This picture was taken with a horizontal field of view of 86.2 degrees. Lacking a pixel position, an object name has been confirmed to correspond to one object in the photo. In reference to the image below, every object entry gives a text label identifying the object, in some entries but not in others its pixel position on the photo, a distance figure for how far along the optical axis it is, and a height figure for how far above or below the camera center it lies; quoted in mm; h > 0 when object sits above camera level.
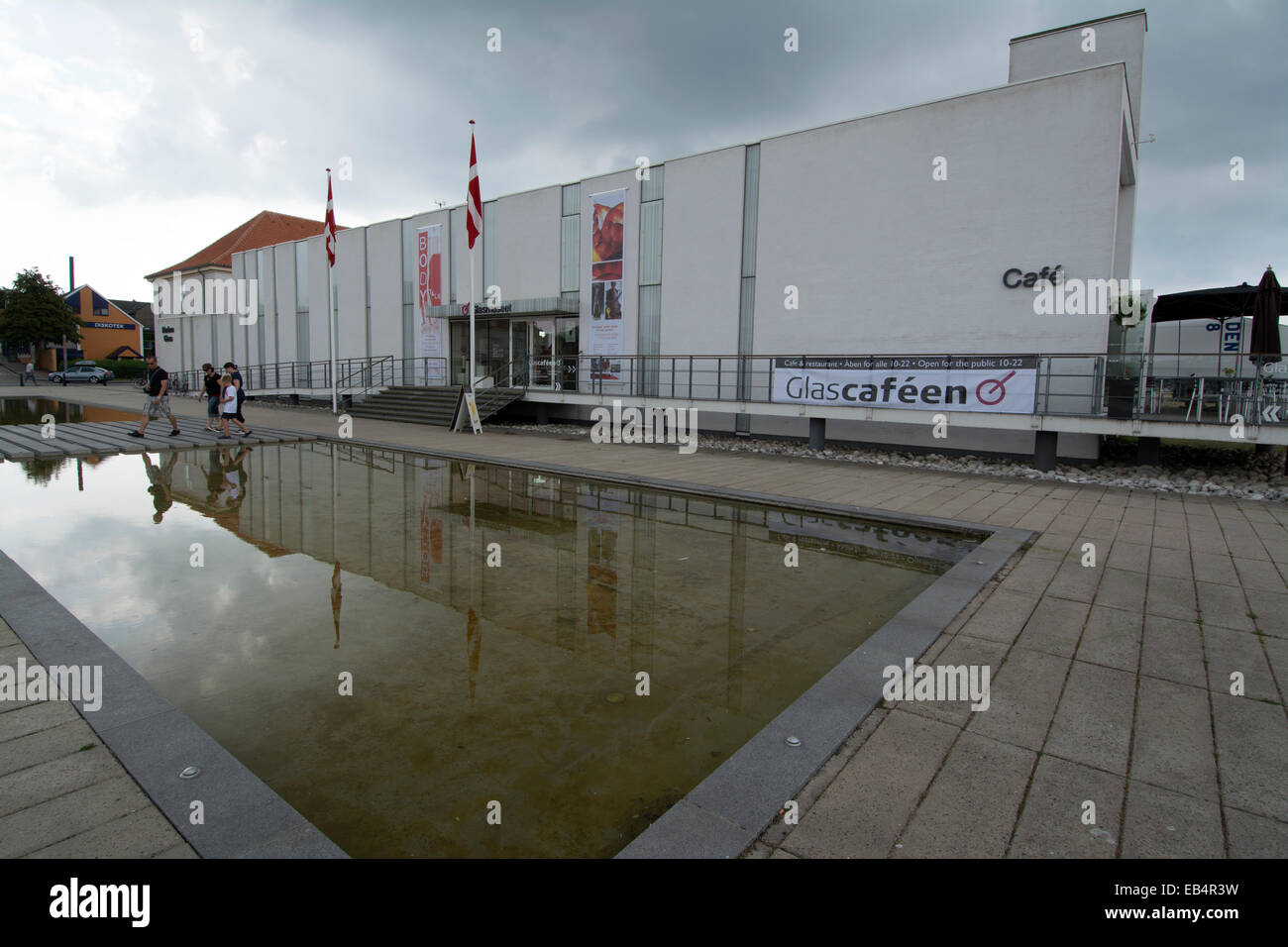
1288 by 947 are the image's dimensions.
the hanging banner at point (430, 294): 25562 +3773
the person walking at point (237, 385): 16359 +160
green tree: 51969 +5762
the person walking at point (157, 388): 15492 +55
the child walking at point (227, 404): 16172 -286
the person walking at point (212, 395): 16828 -85
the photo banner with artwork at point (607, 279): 20453 +3577
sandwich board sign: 18547 -417
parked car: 48594 +1063
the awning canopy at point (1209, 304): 15845 +2485
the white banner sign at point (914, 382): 12828 +406
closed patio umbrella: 13305 +1811
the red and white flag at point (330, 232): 22203 +5240
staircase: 20719 -295
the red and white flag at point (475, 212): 18188 +4888
